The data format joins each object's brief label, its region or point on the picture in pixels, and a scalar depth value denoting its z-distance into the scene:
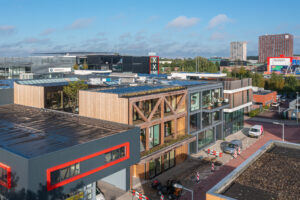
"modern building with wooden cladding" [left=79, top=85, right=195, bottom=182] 26.47
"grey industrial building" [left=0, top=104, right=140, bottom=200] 17.94
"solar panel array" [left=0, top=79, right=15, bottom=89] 39.21
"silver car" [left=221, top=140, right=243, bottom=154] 35.81
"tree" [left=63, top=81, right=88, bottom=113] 35.31
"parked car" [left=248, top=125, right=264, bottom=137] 43.43
